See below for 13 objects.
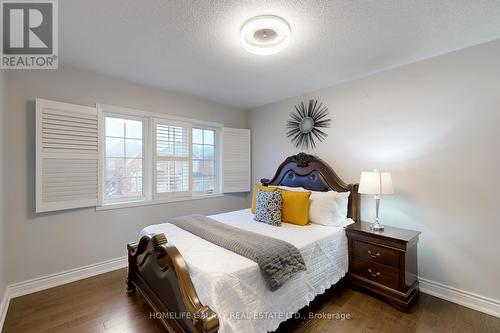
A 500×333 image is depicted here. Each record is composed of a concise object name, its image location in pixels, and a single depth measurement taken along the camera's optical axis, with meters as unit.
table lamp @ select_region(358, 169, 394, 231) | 2.28
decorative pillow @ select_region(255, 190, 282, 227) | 2.60
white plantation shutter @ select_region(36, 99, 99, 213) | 2.31
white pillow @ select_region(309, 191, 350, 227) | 2.55
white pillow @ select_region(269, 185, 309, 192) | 3.06
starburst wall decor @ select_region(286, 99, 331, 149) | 3.23
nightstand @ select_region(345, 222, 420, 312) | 2.04
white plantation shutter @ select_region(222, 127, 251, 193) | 4.00
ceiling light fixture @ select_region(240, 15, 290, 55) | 1.67
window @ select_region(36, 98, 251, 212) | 2.37
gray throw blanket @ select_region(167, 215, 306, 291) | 1.58
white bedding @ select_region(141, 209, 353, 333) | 1.37
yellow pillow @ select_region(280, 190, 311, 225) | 2.59
